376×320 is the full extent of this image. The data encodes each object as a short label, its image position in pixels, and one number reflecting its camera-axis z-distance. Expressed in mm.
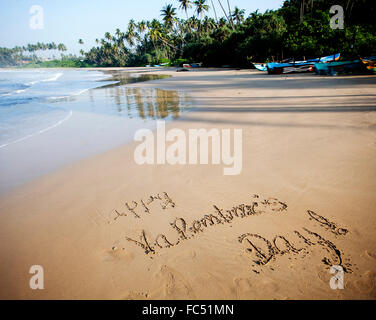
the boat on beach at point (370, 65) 14931
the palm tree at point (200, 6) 54850
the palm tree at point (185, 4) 55000
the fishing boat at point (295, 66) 20047
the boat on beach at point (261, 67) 25266
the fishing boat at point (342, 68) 15648
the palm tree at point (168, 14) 56406
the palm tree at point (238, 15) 53928
